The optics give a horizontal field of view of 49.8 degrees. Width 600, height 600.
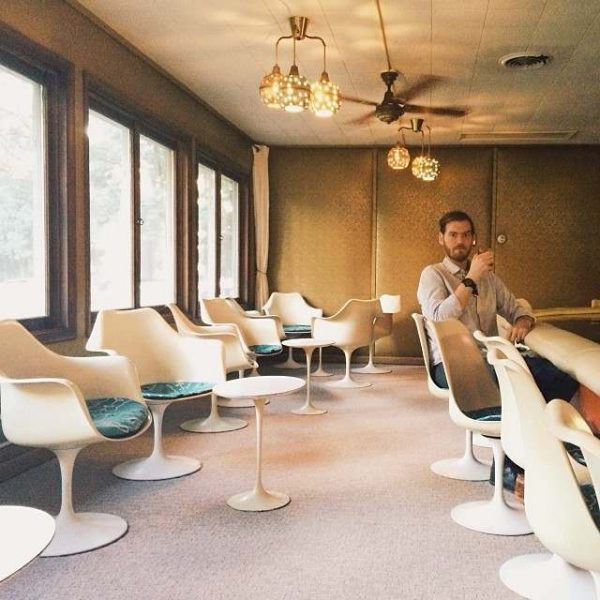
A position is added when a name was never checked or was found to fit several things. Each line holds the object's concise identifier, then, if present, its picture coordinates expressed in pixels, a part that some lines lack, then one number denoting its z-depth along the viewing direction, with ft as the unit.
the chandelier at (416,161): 19.90
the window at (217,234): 22.80
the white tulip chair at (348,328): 22.49
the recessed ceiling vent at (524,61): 15.83
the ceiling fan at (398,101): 16.56
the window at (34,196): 12.37
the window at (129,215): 15.55
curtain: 27.58
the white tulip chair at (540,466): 5.23
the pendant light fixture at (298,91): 12.69
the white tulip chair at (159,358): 12.29
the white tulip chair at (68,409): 8.72
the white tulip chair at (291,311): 26.50
